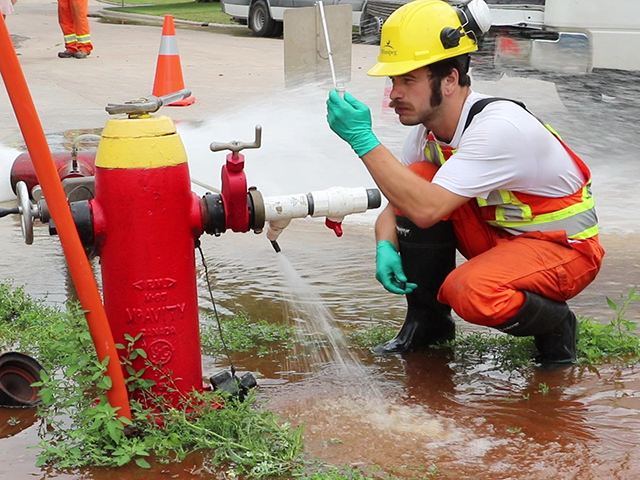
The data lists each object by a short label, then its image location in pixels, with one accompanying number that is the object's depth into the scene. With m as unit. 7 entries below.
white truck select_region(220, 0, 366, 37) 15.48
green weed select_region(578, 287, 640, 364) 3.19
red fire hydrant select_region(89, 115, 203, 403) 2.47
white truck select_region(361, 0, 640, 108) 6.15
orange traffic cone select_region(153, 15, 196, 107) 8.23
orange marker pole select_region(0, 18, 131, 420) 2.15
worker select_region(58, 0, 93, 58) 12.27
